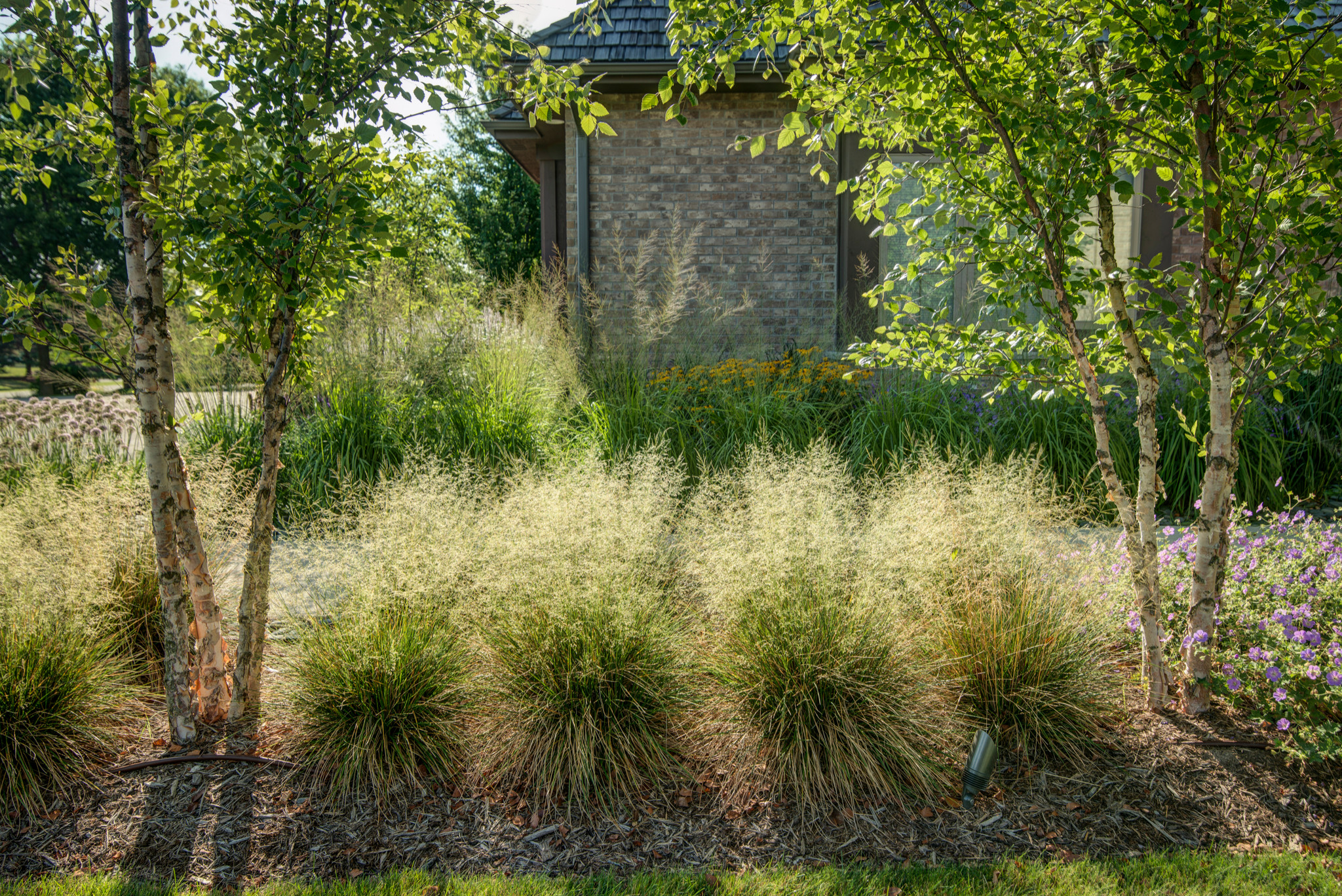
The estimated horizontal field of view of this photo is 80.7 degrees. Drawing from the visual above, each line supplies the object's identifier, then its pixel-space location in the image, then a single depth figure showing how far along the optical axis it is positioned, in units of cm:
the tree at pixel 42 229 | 2552
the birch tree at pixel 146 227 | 231
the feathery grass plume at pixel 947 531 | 275
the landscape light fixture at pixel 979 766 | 234
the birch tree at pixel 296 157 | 221
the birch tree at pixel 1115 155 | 227
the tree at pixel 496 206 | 2406
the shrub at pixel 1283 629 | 240
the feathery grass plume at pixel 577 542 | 261
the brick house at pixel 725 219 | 763
